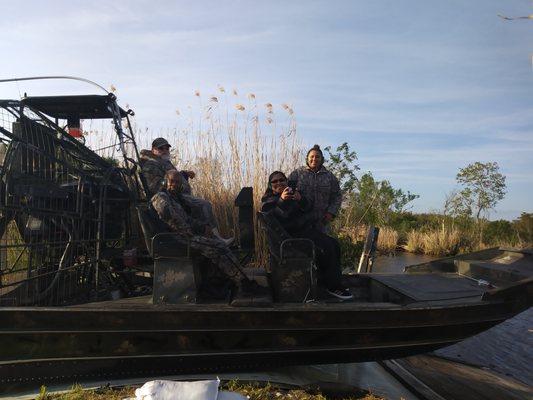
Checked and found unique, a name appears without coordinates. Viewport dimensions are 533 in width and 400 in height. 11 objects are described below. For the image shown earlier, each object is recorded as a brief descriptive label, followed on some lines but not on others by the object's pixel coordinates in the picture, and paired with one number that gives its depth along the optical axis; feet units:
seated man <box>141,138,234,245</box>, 17.80
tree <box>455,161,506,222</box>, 59.31
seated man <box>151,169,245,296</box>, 13.94
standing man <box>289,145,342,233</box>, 18.45
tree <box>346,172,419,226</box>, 48.94
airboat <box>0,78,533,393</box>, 12.52
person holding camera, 15.62
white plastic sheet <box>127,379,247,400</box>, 10.61
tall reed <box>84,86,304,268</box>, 25.68
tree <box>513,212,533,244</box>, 53.36
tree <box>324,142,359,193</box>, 36.77
